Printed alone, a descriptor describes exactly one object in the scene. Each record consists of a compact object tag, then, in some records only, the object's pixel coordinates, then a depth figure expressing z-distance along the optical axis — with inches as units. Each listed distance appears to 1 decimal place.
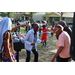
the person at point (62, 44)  93.5
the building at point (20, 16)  1610.5
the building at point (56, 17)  1354.3
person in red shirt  254.1
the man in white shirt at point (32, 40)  129.4
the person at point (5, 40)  75.4
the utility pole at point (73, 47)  30.0
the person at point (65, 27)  144.0
